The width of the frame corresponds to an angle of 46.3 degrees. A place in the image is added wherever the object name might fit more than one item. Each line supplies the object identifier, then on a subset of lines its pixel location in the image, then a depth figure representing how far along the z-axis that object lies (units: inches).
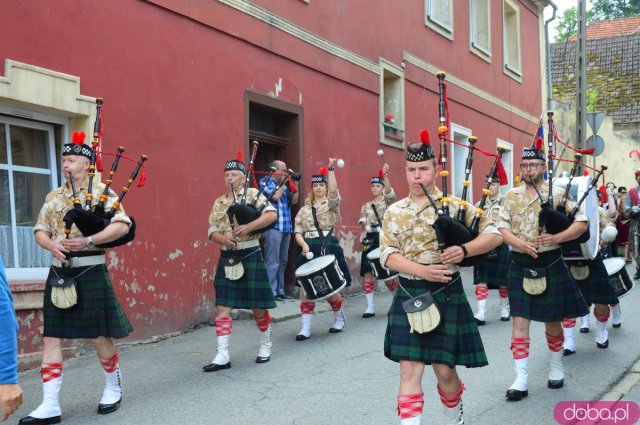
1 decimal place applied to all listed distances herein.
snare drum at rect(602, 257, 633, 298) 306.3
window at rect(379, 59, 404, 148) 506.9
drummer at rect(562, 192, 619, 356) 277.0
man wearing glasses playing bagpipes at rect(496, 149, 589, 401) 219.6
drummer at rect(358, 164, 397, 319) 375.6
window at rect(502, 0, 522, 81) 726.5
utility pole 583.1
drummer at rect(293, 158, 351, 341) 328.2
